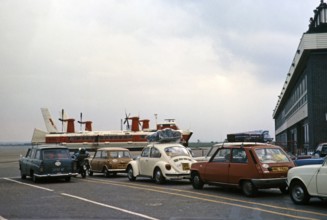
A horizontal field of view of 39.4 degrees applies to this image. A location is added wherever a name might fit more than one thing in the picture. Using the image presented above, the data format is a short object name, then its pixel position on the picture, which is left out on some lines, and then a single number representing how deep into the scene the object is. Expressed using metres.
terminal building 36.84
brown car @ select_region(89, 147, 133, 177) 23.94
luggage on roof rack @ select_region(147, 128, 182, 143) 22.74
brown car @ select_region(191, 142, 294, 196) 14.12
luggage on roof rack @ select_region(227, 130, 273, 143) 23.98
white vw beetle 19.03
